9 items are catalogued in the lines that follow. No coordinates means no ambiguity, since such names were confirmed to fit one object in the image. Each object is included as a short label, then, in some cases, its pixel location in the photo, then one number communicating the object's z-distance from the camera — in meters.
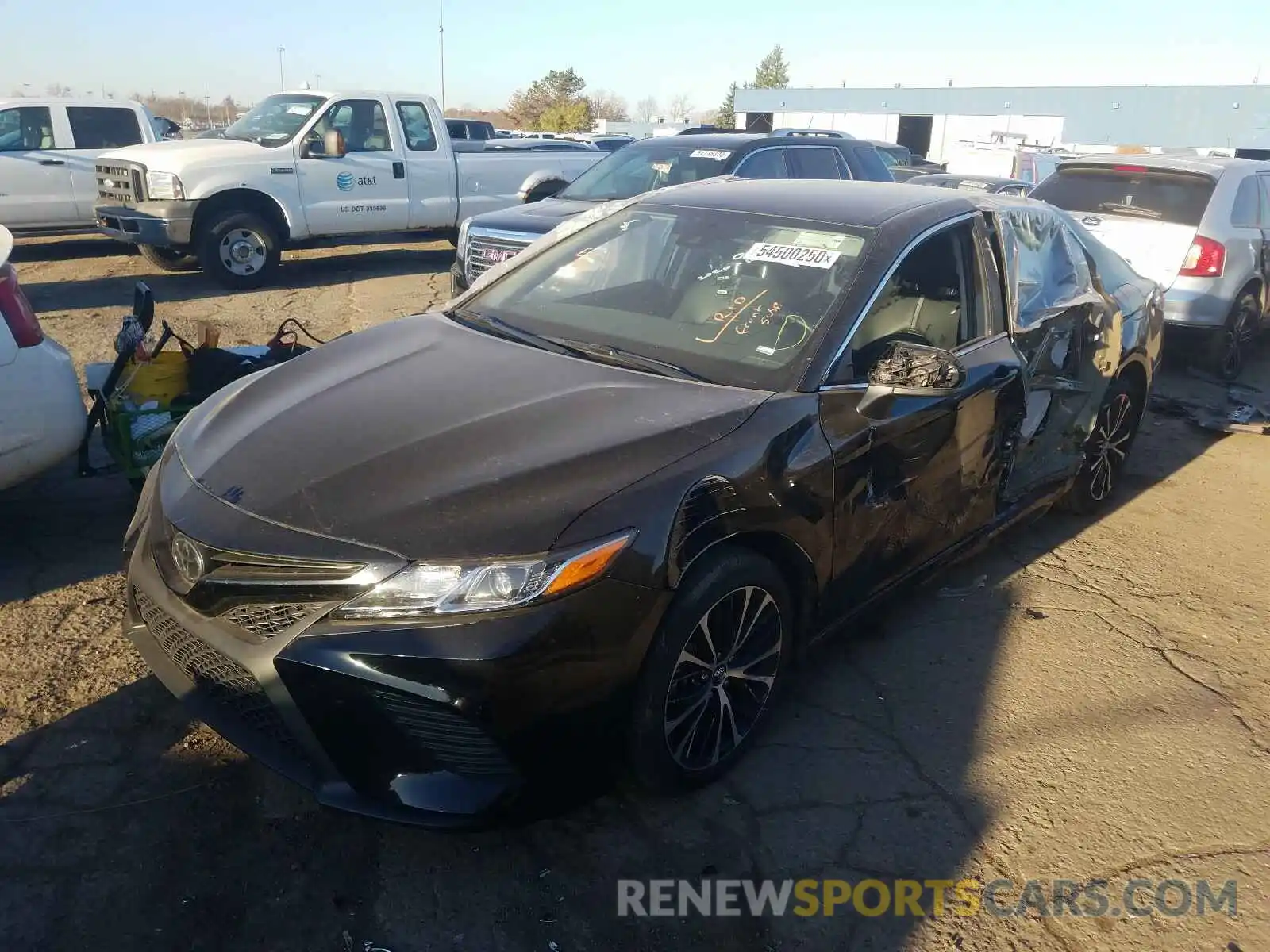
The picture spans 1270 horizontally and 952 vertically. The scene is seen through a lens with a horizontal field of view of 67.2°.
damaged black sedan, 2.23
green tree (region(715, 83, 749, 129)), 65.31
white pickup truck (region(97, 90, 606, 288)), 9.53
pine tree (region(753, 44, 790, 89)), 84.62
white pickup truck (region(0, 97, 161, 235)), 10.63
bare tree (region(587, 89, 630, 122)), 79.00
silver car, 7.38
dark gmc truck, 7.48
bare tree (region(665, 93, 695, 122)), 107.77
